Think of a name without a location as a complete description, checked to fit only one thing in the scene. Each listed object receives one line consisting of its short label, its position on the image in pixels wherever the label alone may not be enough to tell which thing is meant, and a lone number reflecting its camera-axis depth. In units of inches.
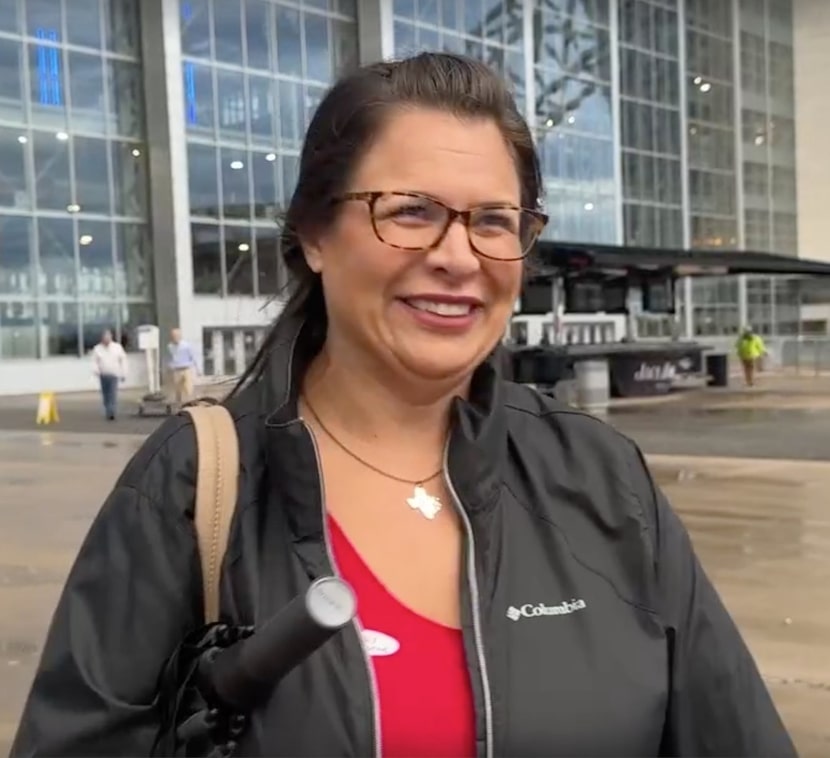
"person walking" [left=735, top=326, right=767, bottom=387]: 1176.8
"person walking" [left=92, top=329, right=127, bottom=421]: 860.6
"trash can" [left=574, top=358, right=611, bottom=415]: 955.3
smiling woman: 60.6
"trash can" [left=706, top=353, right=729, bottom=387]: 1203.9
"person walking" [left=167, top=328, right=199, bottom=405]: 883.4
